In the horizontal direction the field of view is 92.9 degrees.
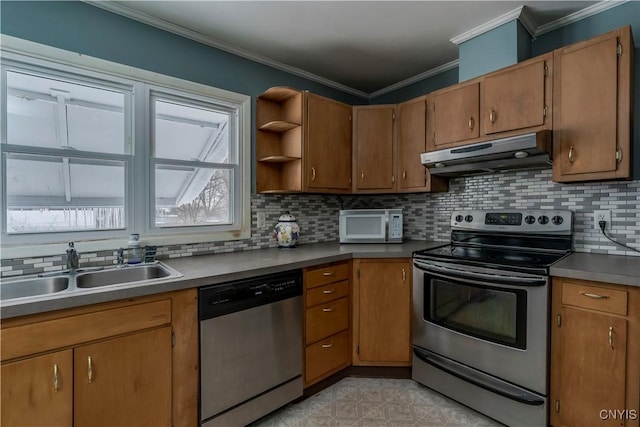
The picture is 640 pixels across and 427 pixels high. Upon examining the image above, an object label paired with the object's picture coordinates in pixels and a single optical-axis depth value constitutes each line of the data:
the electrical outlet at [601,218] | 1.91
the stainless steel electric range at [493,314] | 1.65
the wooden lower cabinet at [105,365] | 1.15
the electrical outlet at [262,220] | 2.58
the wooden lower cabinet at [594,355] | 1.40
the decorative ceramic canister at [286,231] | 2.52
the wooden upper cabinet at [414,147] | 2.55
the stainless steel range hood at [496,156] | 1.81
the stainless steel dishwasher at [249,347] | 1.60
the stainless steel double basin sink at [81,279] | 1.47
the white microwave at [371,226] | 2.68
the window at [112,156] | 1.65
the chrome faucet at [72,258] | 1.65
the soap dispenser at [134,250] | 1.87
